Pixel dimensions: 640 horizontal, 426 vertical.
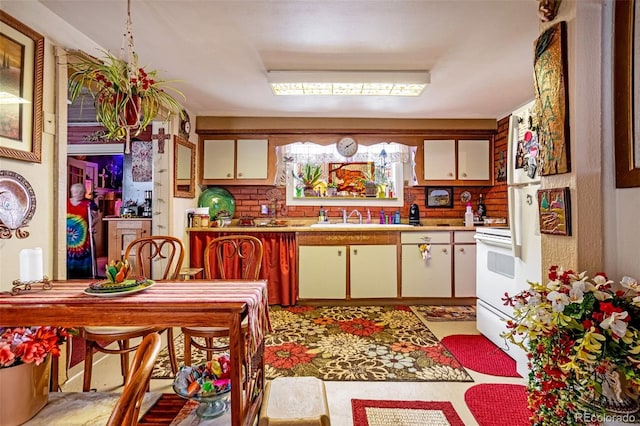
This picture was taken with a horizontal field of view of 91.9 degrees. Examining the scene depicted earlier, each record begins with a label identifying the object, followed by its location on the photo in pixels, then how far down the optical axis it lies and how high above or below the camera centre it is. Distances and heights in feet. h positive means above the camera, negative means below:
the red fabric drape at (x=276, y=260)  12.00 -1.73
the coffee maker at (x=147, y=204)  14.22 +0.53
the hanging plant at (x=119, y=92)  4.84 +1.98
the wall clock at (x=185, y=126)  11.42 +3.39
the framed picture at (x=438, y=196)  13.94 +0.87
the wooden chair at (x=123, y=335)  5.51 -2.17
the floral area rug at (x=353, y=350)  7.20 -3.62
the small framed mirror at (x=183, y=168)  11.01 +1.83
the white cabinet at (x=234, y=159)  13.06 +2.37
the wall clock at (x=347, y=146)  13.30 +2.98
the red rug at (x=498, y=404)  5.60 -3.69
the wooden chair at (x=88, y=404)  2.32 -2.80
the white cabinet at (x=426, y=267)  12.11 -2.02
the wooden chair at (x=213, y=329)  5.72 -2.11
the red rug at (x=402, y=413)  5.54 -3.69
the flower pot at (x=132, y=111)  4.97 +1.69
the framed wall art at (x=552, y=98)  4.42 +1.75
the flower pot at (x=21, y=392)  4.07 -2.41
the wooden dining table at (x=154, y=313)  4.16 -1.32
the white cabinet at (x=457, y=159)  13.25 +2.41
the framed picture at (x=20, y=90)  5.23 +2.25
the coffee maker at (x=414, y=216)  13.34 -0.03
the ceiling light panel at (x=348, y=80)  8.68 +3.92
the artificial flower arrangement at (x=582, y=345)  3.37 -1.49
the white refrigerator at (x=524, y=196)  6.70 +0.45
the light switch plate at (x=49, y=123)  6.08 +1.85
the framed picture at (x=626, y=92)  3.96 +1.64
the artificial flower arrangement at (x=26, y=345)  4.19 -1.83
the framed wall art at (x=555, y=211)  4.41 +0.06
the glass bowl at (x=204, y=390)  4.45 -2.54
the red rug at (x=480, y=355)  7.34 -3.62
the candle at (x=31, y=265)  5.11 -0.82
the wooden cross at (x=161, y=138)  10.63 +2.67
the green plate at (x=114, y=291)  4.53 -1.13
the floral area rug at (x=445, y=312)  10.79 -3.57
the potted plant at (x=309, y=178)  13.88 +1.68
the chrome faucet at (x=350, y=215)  13.61 +0.02
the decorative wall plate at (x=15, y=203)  5.21 +0.23
